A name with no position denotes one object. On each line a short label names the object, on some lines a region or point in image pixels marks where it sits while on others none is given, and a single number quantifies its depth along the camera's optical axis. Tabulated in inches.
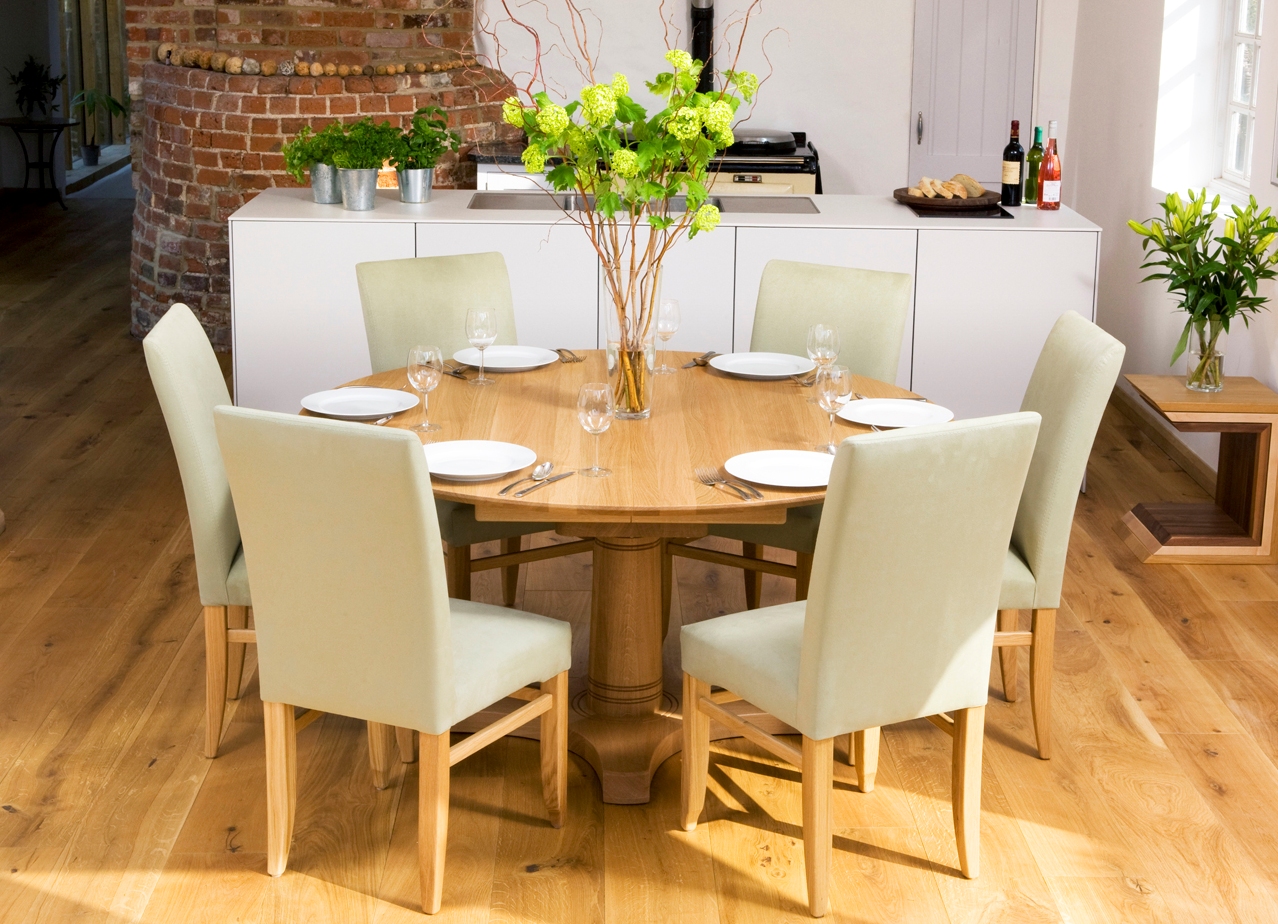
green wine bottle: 182.9
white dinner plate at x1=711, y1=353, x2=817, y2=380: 126.0
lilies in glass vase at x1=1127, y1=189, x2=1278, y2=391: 154.0
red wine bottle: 178.5
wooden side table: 153.5
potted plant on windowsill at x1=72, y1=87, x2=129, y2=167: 413.7
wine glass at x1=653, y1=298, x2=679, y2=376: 117.1
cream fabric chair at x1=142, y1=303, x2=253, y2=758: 105.3
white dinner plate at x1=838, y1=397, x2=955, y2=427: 110.7
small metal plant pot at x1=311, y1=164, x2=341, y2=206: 175.2
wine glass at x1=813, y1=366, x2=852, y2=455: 108.2
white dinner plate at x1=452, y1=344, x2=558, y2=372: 127.0
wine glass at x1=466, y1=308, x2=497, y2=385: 117.0
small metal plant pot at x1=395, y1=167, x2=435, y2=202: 175.9
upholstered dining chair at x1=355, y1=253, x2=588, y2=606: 138.9
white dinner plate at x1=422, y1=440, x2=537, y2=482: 95.5
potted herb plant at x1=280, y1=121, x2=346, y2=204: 171.2
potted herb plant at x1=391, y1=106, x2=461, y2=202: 171.5
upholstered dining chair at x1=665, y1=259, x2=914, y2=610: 137.2
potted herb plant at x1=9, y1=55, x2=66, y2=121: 401.4
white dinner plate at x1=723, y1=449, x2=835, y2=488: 95.9
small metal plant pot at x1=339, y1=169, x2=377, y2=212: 171.2
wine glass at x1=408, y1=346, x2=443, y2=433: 109.0
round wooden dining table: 94.6
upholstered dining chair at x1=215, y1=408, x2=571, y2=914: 83.7
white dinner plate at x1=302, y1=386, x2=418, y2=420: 111.1
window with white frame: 183.9
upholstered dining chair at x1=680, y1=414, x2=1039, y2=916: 84.0
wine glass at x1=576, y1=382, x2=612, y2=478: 101.6
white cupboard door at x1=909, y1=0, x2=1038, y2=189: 259.8
